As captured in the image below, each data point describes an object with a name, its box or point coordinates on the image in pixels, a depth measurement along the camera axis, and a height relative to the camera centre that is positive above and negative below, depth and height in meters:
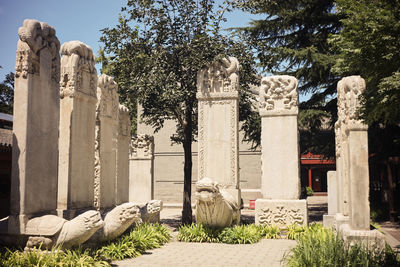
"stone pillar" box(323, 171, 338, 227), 12.18 -1.06
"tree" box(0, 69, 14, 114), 27.80 +5.50
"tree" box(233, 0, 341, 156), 17.14 +5.71
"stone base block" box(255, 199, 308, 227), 10.91 -1.27
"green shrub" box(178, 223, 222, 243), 9.96 -1.74
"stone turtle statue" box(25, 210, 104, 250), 6.59 -1.10
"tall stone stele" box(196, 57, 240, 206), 11.38 +1.25
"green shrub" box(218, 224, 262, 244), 9.77 -1.73
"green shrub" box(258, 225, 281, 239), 10.54 -1.77
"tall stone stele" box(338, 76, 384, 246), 7.66 -0.25
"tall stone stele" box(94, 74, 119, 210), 10.88 +0.65
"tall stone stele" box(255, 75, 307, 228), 11.04 +0.35
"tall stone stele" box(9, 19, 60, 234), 6.87 +0.75
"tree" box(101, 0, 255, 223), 12.87 +3.74
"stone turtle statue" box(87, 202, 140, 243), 7.74 -1.09
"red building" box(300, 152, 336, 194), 37.19 -1.07
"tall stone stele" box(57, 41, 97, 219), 8.47 +0.82
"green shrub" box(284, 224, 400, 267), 5.85 -1.37
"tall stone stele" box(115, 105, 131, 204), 13.00 +0.29
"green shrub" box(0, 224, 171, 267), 6.14 -1.56
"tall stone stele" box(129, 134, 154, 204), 16.16 -0.13
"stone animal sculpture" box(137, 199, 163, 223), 10.47 -1.17
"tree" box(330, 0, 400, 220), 5.59 +1.78
